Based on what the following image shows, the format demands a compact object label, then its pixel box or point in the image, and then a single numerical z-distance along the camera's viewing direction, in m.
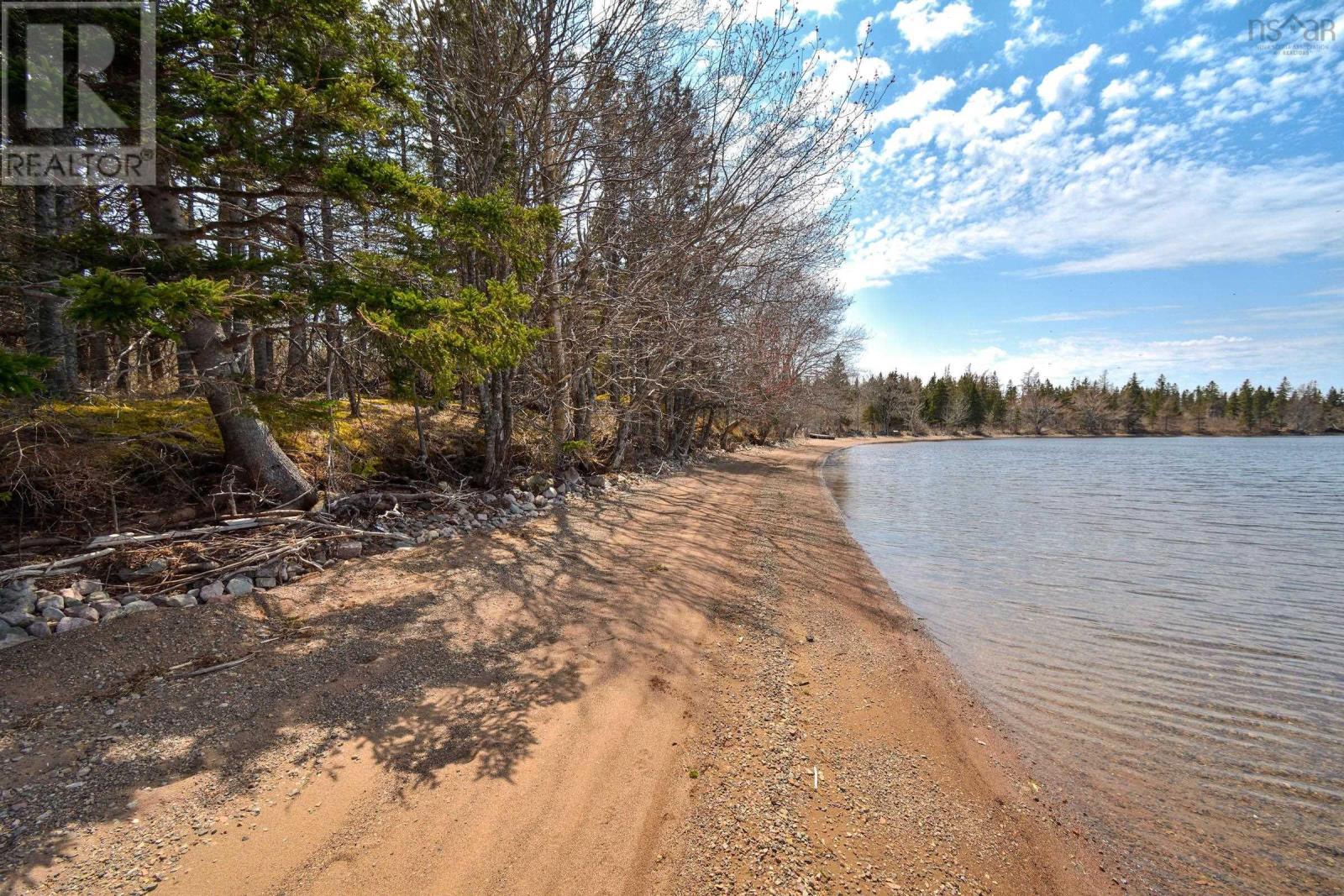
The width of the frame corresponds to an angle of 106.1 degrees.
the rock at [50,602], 3.38
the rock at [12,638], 3.07
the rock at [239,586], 4.08
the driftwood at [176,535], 4.05
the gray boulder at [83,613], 3.39
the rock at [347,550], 5.10
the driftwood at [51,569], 3.50
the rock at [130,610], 3.47
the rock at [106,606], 3.54
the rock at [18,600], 3.31
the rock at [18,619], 3.20
